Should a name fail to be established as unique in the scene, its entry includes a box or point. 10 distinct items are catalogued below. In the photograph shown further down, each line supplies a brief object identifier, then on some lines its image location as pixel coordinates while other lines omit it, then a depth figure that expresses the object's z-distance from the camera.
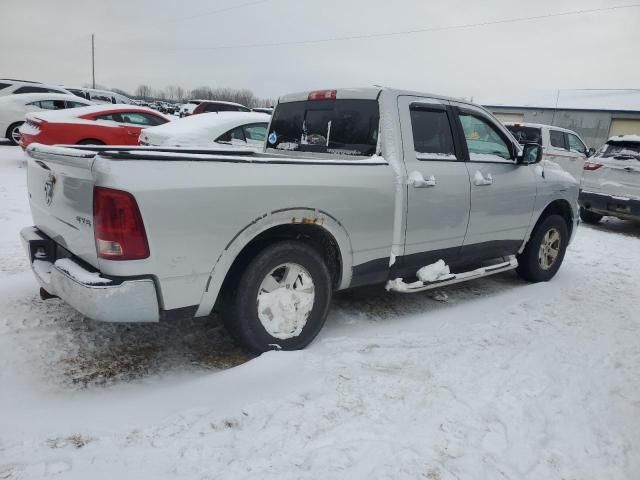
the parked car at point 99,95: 23.97
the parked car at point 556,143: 11.25
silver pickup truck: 2.54
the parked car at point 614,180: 8.64
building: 27.73
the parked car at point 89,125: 9.03
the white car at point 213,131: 7.43
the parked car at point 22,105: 12.16
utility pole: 54.09
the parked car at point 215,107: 16.05
